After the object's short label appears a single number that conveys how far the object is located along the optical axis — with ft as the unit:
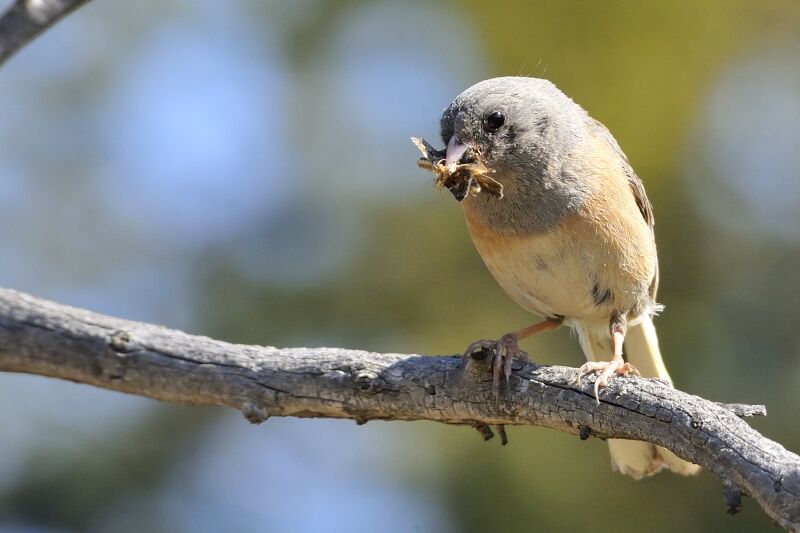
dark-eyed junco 27.53
